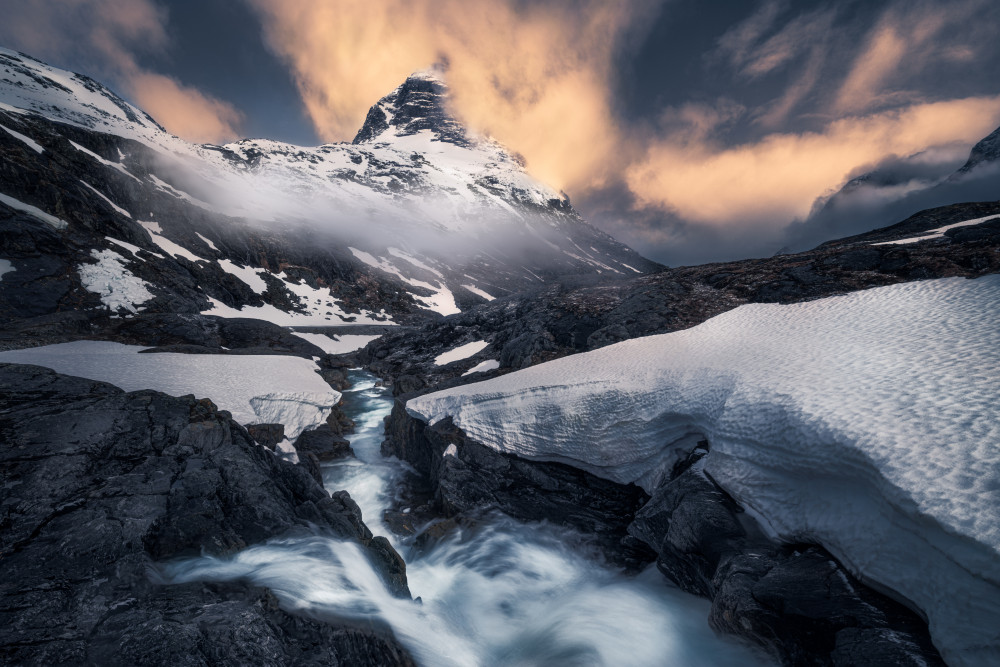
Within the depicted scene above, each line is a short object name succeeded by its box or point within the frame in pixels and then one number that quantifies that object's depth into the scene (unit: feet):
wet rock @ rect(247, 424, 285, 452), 38.68
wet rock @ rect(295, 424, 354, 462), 48.06
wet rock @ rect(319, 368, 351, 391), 91.97
